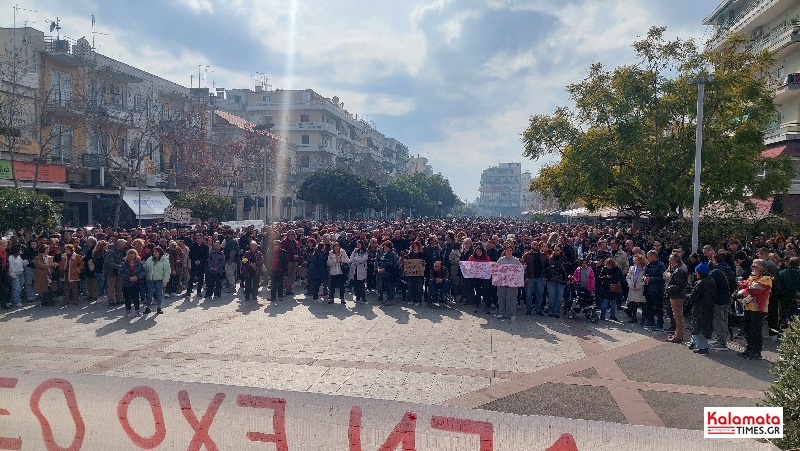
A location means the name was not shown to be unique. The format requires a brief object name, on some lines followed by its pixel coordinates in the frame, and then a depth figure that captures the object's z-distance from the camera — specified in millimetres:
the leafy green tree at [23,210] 15102
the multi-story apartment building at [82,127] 25734
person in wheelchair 13516
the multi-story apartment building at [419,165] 149225
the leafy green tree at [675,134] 19172
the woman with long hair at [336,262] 13789
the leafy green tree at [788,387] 3814
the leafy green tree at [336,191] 49281
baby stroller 12086
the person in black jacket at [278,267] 13953
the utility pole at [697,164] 15593
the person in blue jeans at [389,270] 13812
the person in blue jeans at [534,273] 12367
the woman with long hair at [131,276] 11633
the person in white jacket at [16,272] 12617
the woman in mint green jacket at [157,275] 12102
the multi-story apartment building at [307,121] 71562
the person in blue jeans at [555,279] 12180
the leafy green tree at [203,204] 26883
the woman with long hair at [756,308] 8859
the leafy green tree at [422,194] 75188
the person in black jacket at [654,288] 11320
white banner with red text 3641
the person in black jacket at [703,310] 9188
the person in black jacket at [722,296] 9391
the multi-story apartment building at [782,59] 26766
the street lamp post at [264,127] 45156
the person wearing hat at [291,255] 14875
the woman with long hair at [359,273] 13789
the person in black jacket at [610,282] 11977
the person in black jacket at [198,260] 14656
